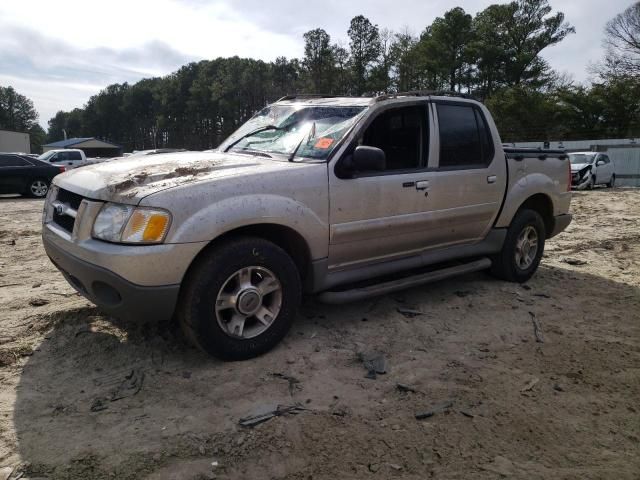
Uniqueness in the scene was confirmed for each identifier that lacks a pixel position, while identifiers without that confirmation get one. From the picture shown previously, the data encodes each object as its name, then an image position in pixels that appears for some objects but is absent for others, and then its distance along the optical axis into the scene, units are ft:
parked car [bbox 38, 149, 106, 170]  73.31
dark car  48.60
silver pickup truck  10.15
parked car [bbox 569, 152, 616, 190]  62.90
